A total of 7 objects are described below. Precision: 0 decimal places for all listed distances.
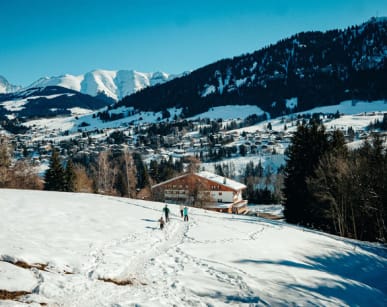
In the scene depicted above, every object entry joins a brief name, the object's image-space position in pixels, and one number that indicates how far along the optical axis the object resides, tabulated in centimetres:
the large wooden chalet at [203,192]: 7471
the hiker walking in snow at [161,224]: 2722
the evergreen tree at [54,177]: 6600
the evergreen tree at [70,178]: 6753
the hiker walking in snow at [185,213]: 3218
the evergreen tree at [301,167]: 4434
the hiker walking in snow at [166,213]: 3056
